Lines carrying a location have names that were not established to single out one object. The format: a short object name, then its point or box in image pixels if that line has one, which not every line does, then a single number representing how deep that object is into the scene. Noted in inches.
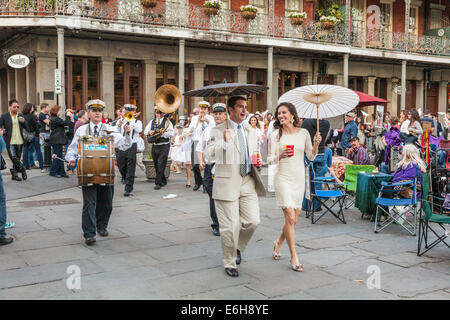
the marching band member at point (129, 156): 393.1
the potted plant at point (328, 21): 844.0
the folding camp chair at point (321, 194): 303.3
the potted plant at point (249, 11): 780.9
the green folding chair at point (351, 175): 353.7
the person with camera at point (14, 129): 478.9
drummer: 245.9
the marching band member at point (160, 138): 429.1
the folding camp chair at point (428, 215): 222.5
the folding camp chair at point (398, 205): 277.6
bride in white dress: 211.0
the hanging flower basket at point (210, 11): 754.8
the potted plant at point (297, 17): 828.0
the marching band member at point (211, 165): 228.6
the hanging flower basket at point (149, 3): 695.1
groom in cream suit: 199.6
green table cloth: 306.0
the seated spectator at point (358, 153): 408.5
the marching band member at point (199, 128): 413.7
